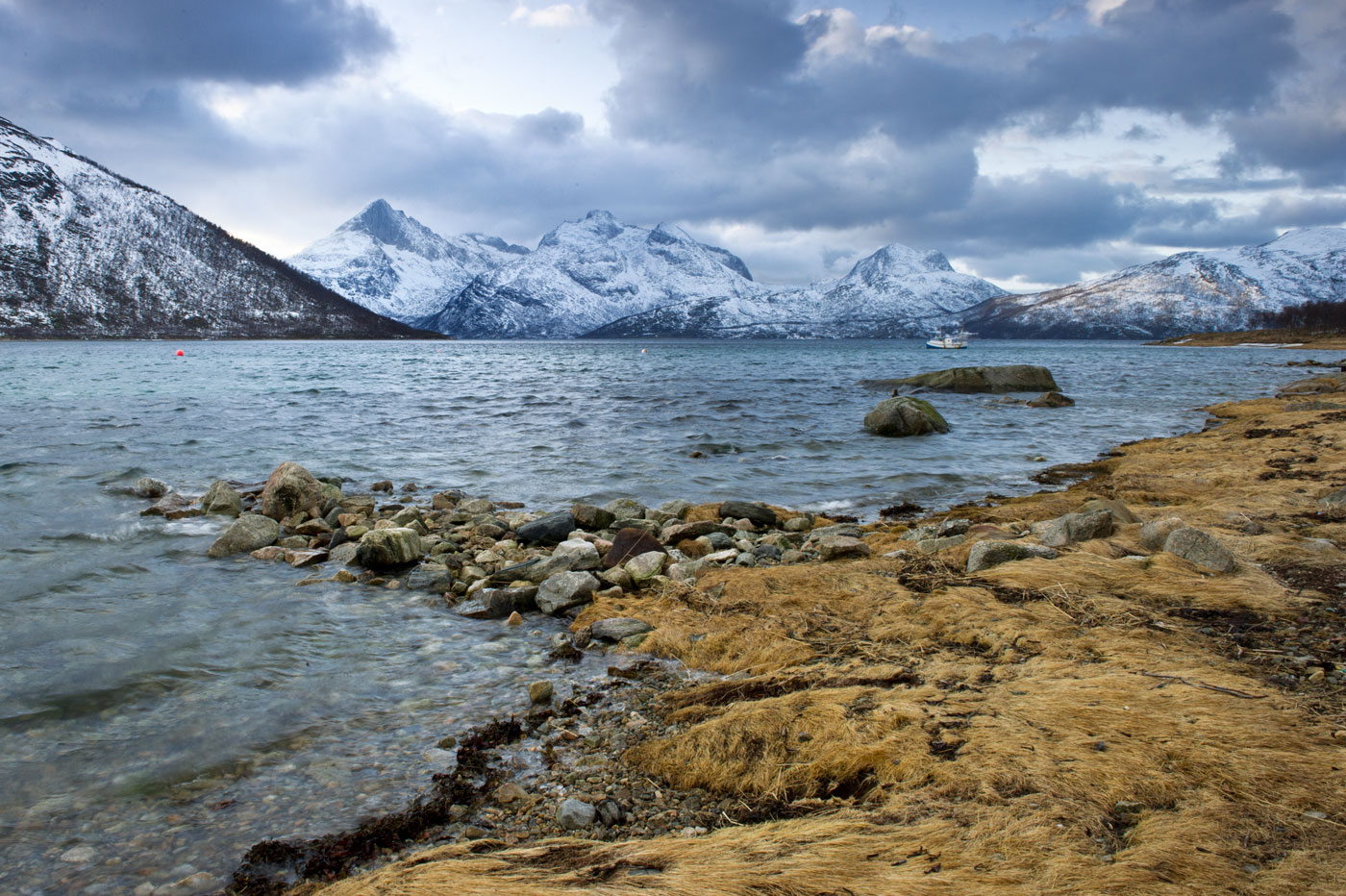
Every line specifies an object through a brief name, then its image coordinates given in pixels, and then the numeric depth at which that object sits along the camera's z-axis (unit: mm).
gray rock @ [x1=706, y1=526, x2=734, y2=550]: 10155
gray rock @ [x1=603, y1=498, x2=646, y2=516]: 12012
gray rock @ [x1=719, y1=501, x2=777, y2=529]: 11875
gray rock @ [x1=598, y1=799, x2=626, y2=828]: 4051
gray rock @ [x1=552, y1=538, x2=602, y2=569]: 9023
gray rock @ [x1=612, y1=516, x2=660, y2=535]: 11023
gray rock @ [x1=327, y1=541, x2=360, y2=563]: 9578
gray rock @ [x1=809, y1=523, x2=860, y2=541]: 11055
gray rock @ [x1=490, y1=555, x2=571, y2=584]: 8734
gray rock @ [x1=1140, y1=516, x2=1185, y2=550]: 7832
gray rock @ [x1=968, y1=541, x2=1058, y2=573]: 7941
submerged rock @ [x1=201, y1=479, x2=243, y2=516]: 12031
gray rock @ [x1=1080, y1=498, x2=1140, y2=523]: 9227
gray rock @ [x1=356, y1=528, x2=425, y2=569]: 9336
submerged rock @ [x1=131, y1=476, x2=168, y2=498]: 13203
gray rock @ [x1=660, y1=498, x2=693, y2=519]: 12258
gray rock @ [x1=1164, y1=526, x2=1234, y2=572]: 6922
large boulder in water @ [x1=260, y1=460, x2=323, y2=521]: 11719
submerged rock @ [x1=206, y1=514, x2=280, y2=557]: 9852
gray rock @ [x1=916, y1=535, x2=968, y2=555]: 9102
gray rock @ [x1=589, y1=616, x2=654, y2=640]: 7000
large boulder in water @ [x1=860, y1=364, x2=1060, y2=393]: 39281
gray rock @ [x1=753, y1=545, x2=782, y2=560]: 9602
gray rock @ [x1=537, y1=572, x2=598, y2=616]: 7908
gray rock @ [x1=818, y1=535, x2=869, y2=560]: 9094
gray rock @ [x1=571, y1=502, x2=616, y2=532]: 11516
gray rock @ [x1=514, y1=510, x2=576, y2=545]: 10703
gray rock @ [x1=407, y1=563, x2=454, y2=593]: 8680
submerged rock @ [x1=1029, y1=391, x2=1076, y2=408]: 32312
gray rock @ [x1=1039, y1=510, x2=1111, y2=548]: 8531
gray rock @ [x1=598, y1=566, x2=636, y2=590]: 8648
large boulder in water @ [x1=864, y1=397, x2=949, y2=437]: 22859
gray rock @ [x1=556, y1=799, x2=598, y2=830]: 3996
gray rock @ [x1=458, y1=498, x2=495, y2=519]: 12336
